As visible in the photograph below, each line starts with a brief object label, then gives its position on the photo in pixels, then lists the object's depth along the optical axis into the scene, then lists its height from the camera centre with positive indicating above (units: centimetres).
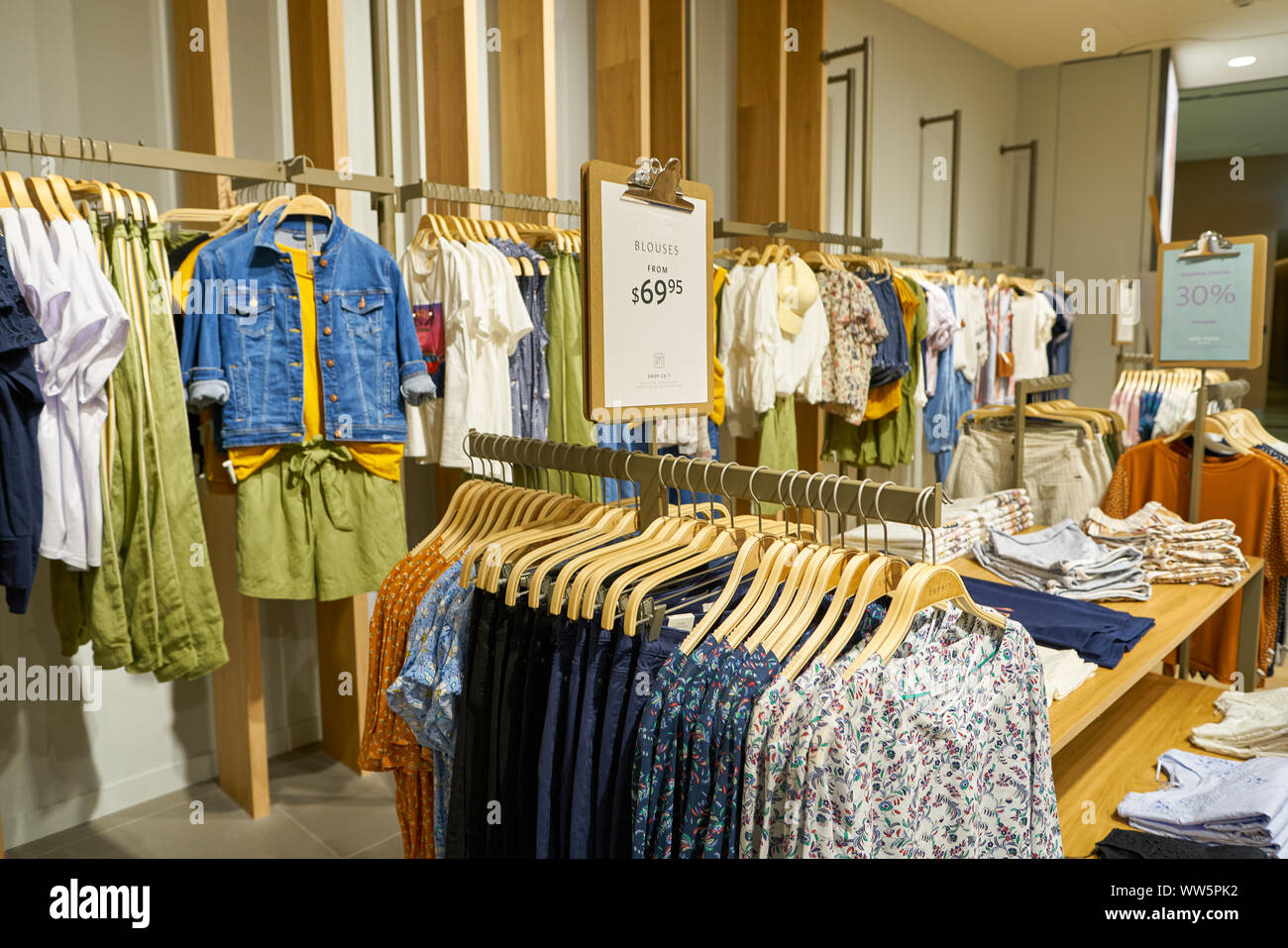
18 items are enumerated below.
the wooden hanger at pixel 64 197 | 226 +43
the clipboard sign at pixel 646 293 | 157 +13
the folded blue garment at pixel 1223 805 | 167 -86
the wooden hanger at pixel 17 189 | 220 +44
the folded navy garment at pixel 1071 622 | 199 -59
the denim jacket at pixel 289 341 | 254 +9
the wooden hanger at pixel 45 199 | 224 +42
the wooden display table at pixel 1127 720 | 177 -88
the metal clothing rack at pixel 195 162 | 228 +57
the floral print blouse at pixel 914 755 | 112 -50
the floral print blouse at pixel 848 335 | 448 +15
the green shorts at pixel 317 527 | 271 -47
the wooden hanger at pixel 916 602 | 121 -33
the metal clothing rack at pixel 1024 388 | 310 -8
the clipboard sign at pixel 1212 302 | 308 +20
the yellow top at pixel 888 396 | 485 -17
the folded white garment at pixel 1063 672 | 180 -62
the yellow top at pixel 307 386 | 264 -5
